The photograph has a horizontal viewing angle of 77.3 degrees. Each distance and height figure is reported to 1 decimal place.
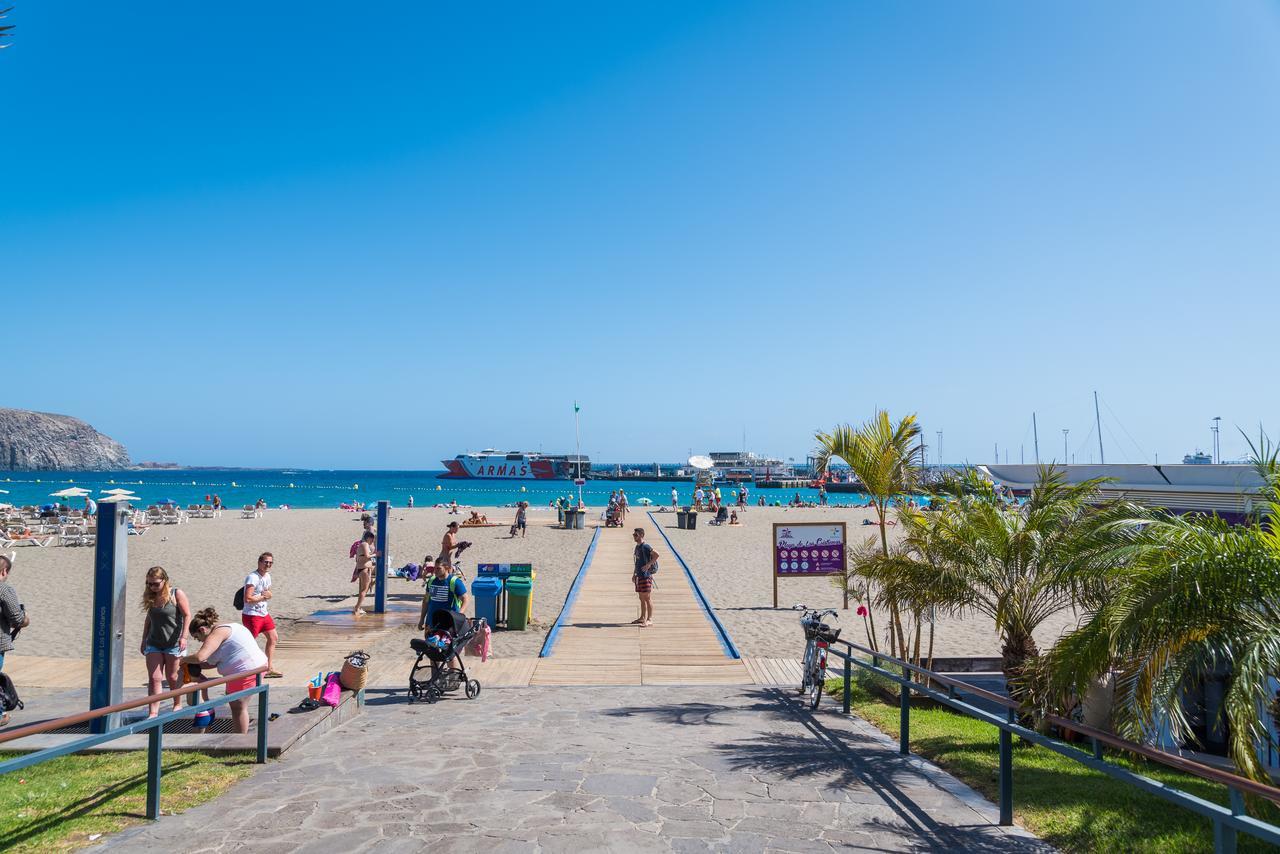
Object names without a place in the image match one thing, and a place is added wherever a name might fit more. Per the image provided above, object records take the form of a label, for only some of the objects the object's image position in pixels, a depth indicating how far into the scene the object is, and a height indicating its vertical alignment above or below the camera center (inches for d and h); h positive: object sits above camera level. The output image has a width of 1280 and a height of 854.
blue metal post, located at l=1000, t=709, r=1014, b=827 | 209.6 -81.6
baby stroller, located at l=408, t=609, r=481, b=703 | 347.9 -83.0
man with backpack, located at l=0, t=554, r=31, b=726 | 288.5 -58.9
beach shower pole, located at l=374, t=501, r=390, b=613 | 593.3 -74.6
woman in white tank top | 275.3 -64.9
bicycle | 338.3 -80.4
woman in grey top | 287.9 -59.2
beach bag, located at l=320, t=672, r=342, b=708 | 308.7 -88.1
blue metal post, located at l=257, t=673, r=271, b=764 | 252.9 -81.6
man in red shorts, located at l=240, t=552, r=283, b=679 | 363.6 -63.5
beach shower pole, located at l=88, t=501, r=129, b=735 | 274.8 -51.1
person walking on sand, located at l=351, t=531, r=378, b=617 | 584.7 -76.4
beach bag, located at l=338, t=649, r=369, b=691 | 329.1 -84.8
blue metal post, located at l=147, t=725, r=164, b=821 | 204.8 -78.3
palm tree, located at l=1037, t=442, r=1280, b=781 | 159.6 -33.8
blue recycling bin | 520.4 -82.7
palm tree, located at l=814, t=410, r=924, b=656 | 417.1 +6.7
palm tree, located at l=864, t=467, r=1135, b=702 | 317.7 -36.6
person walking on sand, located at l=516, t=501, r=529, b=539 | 1337.4 -85.4
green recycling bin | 531.2 -90.9
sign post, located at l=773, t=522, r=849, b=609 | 660.1 -67.6
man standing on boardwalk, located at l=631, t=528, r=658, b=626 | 524.4 -65.7
